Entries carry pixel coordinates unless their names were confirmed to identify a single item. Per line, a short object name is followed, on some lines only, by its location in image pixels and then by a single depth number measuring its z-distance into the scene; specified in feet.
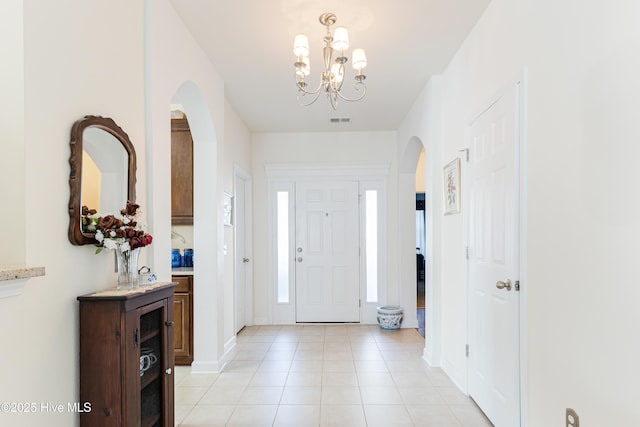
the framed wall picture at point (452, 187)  10.82
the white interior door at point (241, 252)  17.03
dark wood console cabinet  5.46
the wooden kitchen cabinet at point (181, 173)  13.61
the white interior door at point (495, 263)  7.55
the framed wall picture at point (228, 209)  14.39
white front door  19.42
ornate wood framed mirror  5.48
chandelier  7.65
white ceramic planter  17.69
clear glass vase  6.14
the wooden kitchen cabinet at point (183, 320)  12.40
